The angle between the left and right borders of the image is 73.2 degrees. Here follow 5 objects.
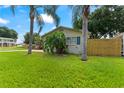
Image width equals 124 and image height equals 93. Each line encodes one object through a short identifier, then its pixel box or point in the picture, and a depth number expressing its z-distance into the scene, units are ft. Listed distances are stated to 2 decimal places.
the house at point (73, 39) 18.80
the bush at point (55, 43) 17.95
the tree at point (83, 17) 12.40
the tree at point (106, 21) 25.49
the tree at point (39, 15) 14.16
